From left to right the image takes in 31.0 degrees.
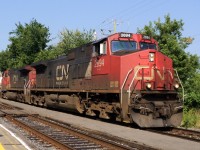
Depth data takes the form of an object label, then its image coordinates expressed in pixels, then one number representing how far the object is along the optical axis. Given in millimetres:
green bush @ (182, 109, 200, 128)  15828
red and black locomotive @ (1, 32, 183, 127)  13617
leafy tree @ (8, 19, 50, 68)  63344
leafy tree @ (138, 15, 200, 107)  28953
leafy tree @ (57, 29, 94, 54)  59562
